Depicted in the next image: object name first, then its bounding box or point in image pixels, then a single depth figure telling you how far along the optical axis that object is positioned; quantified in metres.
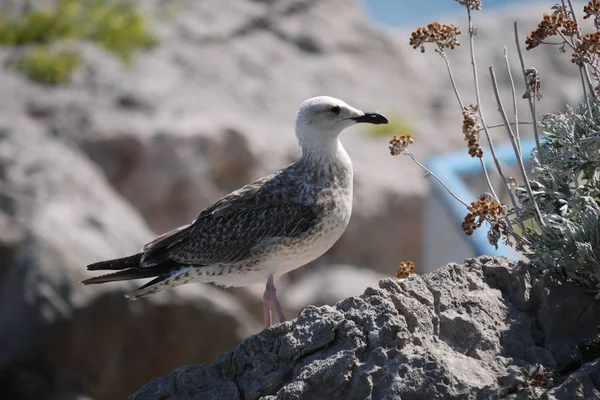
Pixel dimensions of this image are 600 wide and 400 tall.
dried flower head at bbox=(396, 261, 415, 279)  10.38
